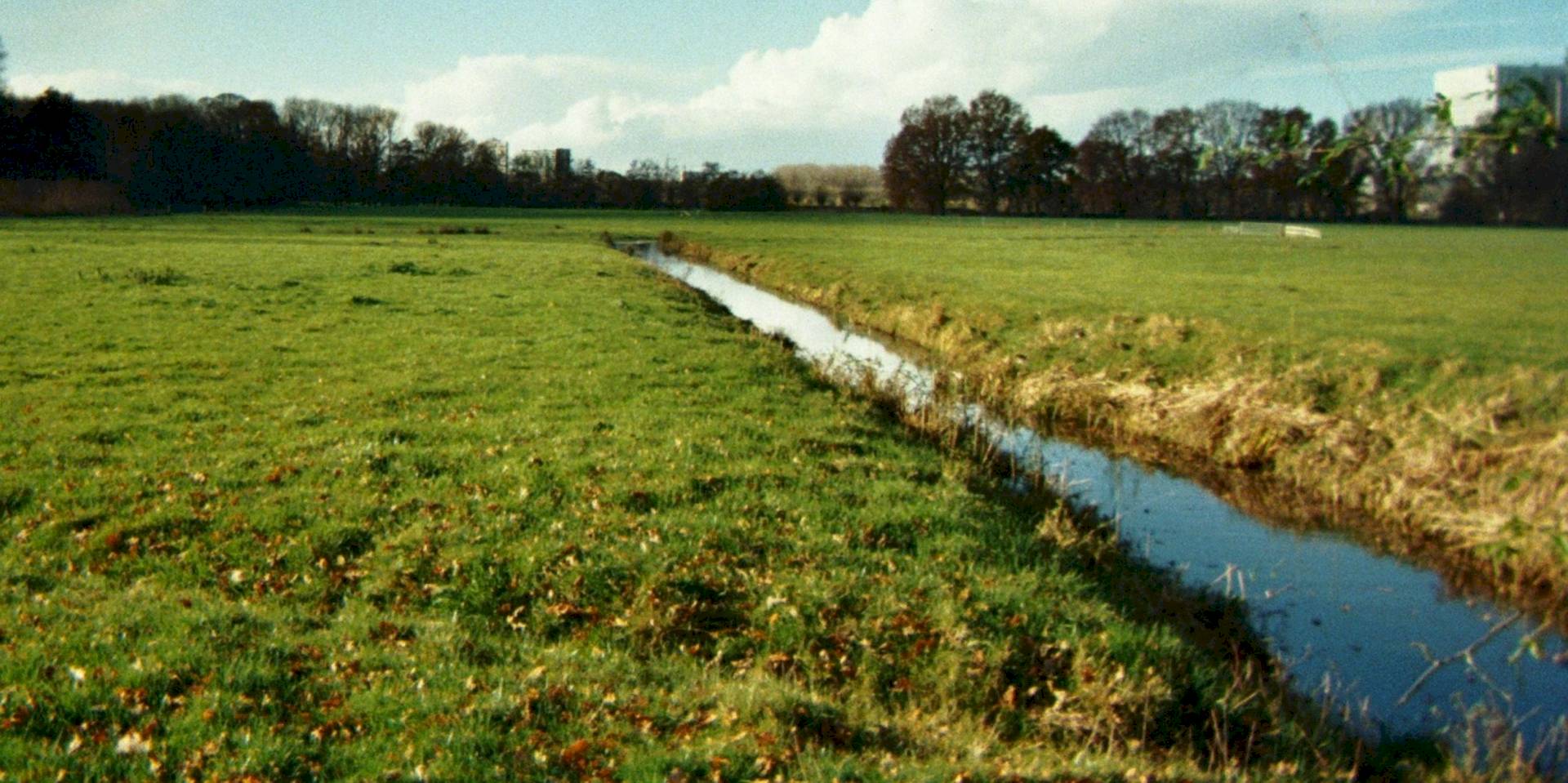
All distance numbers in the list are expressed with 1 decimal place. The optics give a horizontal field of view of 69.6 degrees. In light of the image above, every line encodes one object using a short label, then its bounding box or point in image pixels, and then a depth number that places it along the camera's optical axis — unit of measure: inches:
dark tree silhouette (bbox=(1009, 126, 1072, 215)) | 3228.3
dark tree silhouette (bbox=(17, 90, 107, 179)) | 3196.4
